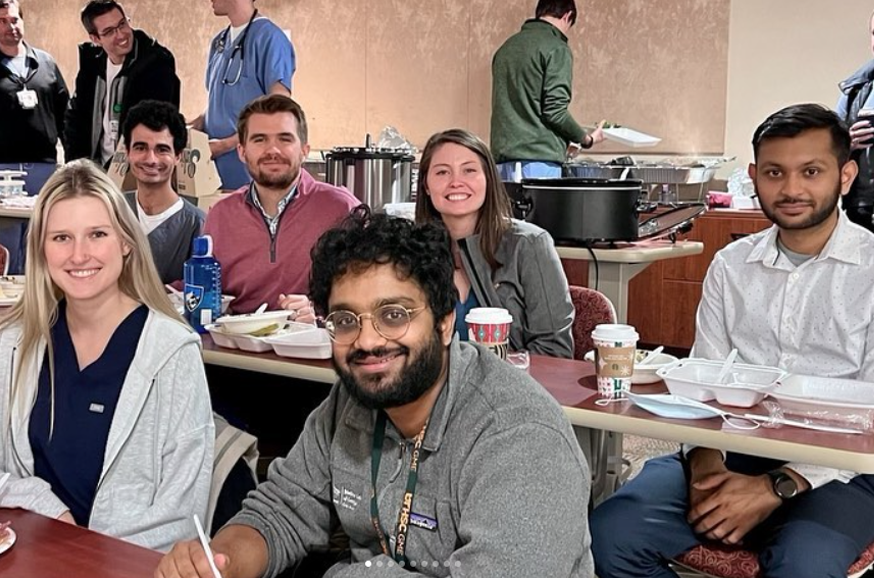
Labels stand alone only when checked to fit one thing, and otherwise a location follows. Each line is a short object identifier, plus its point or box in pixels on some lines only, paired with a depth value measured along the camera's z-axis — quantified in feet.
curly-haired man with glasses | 4.45
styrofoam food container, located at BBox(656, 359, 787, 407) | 6.43
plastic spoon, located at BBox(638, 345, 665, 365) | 7.34
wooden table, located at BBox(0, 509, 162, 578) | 4.44
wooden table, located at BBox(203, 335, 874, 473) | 5.72
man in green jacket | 17.16
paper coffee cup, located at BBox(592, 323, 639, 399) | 6.82
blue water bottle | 9.18
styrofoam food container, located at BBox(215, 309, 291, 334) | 8.67
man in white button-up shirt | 6.57
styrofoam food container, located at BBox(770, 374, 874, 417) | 6.15
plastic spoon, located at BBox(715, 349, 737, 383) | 6.73
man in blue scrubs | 14.99
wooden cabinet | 18.28
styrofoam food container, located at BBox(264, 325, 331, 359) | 8.20
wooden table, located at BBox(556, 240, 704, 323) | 12.53
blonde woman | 6.19
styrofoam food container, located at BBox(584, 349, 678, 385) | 7.09
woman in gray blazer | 9.21
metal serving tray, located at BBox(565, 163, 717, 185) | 18.11
